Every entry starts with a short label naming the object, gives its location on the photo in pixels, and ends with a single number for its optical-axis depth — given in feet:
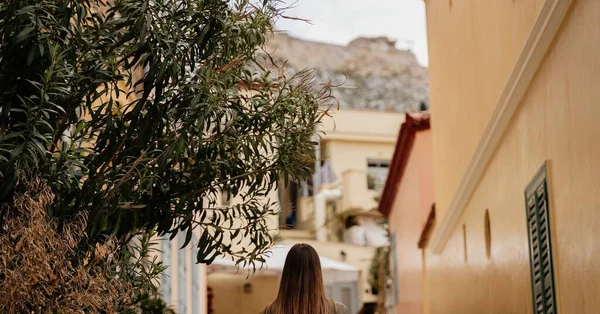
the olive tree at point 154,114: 20.03
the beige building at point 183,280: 53.47
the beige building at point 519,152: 21.57
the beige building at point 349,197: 132.57
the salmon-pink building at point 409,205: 65.57
